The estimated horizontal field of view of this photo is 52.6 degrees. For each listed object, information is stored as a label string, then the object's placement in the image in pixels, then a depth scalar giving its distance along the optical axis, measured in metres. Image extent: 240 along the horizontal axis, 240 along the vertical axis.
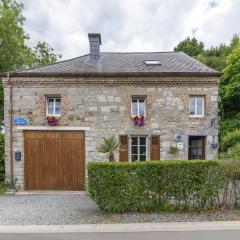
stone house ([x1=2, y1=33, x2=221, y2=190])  10.16
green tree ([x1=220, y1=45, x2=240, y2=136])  16.78
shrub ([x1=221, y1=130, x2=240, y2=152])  12.18
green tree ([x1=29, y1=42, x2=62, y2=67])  20.09
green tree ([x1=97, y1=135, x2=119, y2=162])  8.76
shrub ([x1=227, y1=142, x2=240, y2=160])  10.18
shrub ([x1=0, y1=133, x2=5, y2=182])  10.73
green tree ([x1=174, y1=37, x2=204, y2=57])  29.98
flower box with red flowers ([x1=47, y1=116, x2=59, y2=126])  10.06
